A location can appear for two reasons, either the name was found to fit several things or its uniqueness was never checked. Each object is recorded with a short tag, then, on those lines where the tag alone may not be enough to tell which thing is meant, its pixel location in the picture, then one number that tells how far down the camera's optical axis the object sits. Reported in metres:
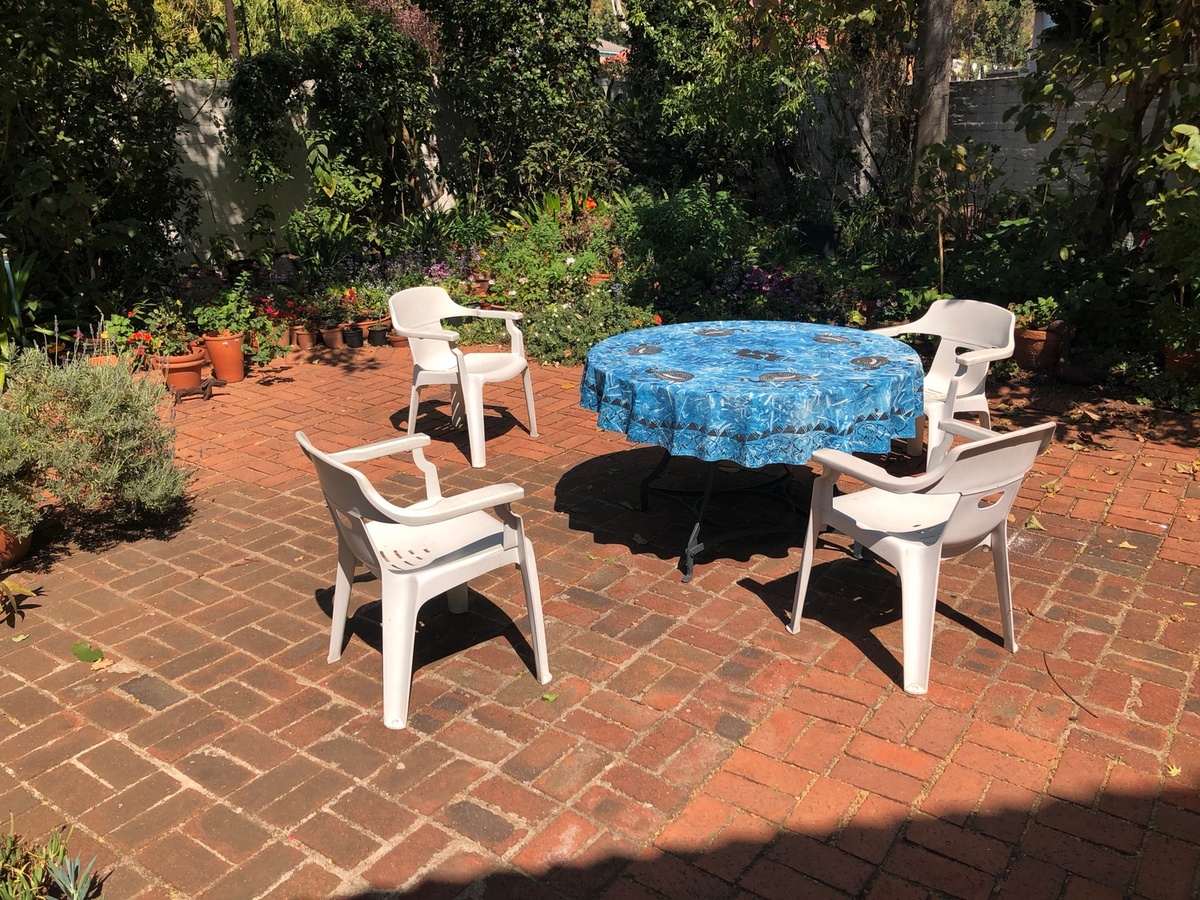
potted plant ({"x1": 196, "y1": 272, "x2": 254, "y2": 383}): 7.31
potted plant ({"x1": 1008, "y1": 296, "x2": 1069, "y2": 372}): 6.61
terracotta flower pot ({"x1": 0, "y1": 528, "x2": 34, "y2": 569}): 4.24
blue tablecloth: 3.63
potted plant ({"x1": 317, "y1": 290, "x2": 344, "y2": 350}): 8.31
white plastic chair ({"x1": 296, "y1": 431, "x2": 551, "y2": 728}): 2.99
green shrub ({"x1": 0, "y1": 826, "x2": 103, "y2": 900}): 2.14
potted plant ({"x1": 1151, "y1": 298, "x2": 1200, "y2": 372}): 5.75
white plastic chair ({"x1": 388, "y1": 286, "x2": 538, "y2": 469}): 5.46
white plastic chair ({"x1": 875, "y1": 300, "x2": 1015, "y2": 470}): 4.77
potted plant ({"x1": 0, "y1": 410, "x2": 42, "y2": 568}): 4.07
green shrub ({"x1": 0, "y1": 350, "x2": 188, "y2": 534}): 4.19
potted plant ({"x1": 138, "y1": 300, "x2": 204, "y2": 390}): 7.00
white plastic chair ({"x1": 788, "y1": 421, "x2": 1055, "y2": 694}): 2.99
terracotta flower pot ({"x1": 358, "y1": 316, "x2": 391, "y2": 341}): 8.45
